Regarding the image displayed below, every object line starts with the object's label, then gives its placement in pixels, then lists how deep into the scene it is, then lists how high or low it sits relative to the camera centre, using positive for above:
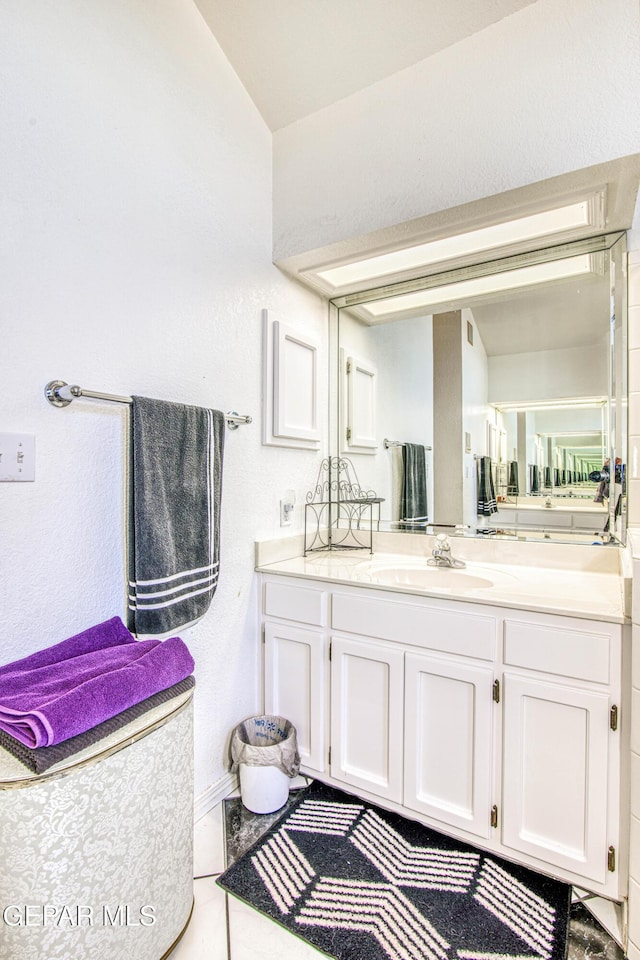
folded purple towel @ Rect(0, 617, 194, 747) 0.83 -0.43
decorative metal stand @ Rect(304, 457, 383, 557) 2.15 -0.16
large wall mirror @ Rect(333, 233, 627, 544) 1.65 +0.35
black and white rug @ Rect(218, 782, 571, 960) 1.10 -1.13
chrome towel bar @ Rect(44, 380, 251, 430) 1.10 +0.21
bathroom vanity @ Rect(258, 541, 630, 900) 1.17 -0.66
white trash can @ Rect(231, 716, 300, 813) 1.51 -0.99
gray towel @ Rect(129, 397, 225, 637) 1.21 -0.10
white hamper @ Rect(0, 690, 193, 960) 0.79 -0.72
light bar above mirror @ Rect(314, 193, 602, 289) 1.52 +0.89
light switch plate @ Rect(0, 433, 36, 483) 1.02 +0.05
